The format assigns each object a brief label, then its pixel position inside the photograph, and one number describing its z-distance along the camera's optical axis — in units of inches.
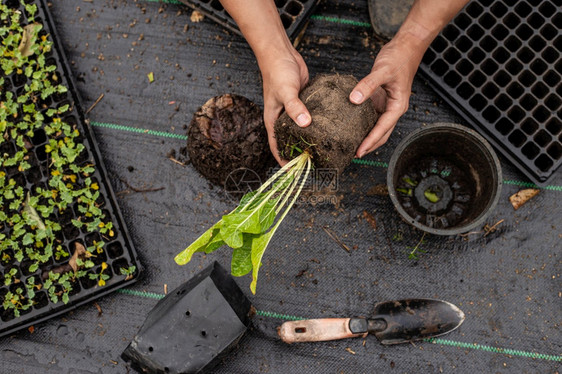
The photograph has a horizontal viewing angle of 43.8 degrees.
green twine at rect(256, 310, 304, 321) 41.9
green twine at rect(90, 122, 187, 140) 43.6
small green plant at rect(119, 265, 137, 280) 41.5
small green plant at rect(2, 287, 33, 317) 41.5
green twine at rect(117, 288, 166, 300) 42.4
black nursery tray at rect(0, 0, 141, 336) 41.7
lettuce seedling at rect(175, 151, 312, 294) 35.5
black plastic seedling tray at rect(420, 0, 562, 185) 41.7
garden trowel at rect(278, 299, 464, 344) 40.3
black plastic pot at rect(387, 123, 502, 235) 38.9
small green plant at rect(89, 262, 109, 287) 41.5
